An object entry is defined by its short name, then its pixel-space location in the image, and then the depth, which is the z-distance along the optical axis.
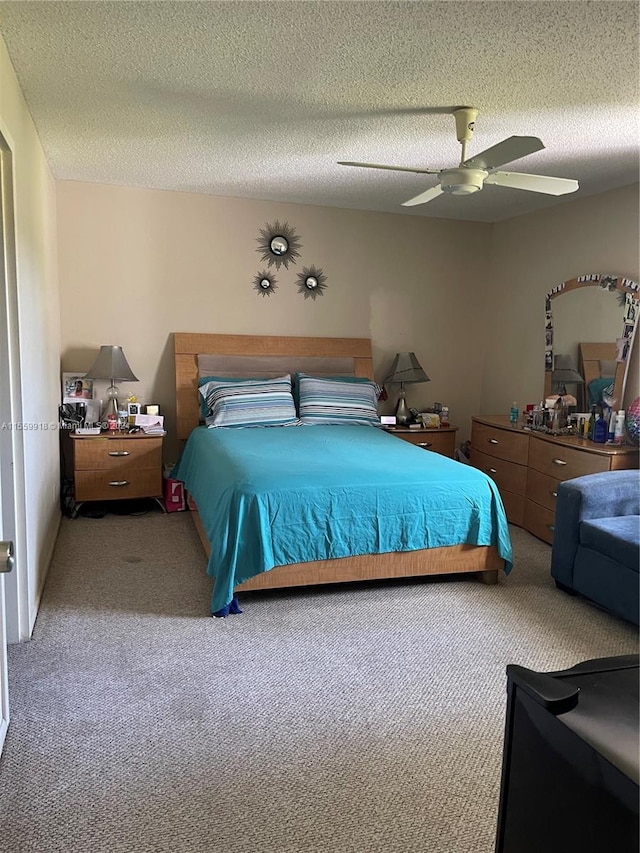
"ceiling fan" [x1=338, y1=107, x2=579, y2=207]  2.72
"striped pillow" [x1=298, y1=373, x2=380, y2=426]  4.57
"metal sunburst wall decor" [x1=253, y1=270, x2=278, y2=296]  4.79
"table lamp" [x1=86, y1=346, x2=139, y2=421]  4.24
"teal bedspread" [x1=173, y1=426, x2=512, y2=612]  2.80
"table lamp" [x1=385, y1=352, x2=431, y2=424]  5.00
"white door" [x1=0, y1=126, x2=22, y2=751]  2.31
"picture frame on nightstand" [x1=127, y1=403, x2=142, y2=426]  4.49
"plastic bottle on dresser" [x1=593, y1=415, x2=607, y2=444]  3.70
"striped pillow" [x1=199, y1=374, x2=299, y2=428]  4.30
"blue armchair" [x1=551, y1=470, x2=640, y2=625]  2.78
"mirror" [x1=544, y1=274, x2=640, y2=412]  3.80
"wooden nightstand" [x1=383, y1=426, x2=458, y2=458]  4.85
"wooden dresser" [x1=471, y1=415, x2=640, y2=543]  3.50
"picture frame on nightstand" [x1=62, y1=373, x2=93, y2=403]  4.35
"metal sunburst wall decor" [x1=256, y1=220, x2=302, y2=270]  4.75
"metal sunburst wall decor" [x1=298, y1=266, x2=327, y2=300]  4.90
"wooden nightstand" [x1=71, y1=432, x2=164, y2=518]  4.12
